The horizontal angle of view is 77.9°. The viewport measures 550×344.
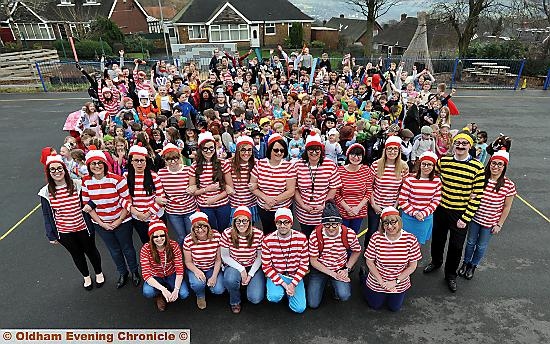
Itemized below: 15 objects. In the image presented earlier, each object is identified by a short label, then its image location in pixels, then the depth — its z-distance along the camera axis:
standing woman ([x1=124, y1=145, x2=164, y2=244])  4.50
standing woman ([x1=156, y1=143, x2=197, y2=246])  4.64
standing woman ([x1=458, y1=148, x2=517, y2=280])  4.24
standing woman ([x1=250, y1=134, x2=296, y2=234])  4.66
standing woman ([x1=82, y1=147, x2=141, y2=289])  4.28
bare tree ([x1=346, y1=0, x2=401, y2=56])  26.56
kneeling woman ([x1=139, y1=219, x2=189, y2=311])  4.06
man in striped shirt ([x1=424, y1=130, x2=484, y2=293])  4.32
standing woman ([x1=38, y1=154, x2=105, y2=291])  4.24
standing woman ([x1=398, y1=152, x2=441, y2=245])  4.38
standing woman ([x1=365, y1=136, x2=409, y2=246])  4.66
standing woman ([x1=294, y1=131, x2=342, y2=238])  4.69
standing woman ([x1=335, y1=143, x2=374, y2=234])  4.82
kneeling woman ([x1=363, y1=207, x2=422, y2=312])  3.94
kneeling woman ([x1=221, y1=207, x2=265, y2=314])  4.24
